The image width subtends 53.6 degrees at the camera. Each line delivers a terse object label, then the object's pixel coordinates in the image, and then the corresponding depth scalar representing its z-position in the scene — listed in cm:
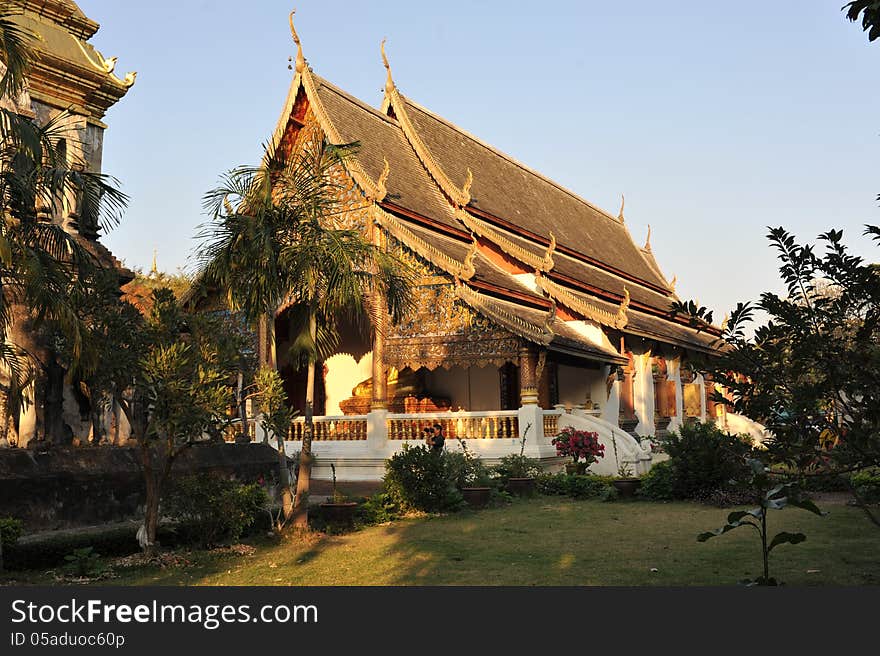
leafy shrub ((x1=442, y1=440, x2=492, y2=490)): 1358
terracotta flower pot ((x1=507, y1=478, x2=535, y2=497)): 1463
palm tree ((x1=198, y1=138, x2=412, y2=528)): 1009
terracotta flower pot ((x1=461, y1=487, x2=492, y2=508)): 1309
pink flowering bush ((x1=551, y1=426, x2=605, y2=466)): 1650
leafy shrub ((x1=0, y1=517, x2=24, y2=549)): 800
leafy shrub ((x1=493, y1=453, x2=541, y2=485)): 1507
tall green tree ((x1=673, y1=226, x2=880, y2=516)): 521
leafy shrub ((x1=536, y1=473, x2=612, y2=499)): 1445
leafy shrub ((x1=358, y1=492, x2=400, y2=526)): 1163
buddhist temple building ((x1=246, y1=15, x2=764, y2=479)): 1738
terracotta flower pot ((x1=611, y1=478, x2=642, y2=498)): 1393
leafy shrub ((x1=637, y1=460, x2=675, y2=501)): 1371
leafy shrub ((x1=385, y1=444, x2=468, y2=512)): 1218
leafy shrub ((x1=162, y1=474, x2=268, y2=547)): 938
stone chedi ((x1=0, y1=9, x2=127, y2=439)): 729
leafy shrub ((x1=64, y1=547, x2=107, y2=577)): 789
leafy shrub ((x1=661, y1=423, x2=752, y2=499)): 1335
